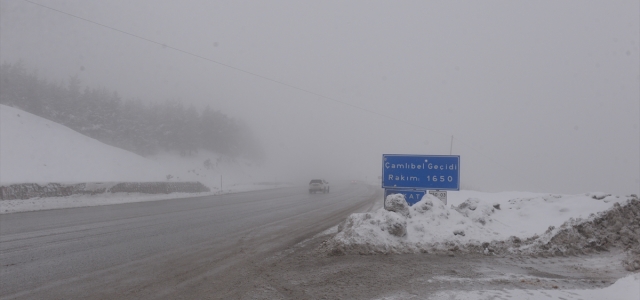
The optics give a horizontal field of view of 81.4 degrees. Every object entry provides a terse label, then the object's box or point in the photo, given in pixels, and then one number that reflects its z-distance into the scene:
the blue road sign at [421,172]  11.70
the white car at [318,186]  37.53
